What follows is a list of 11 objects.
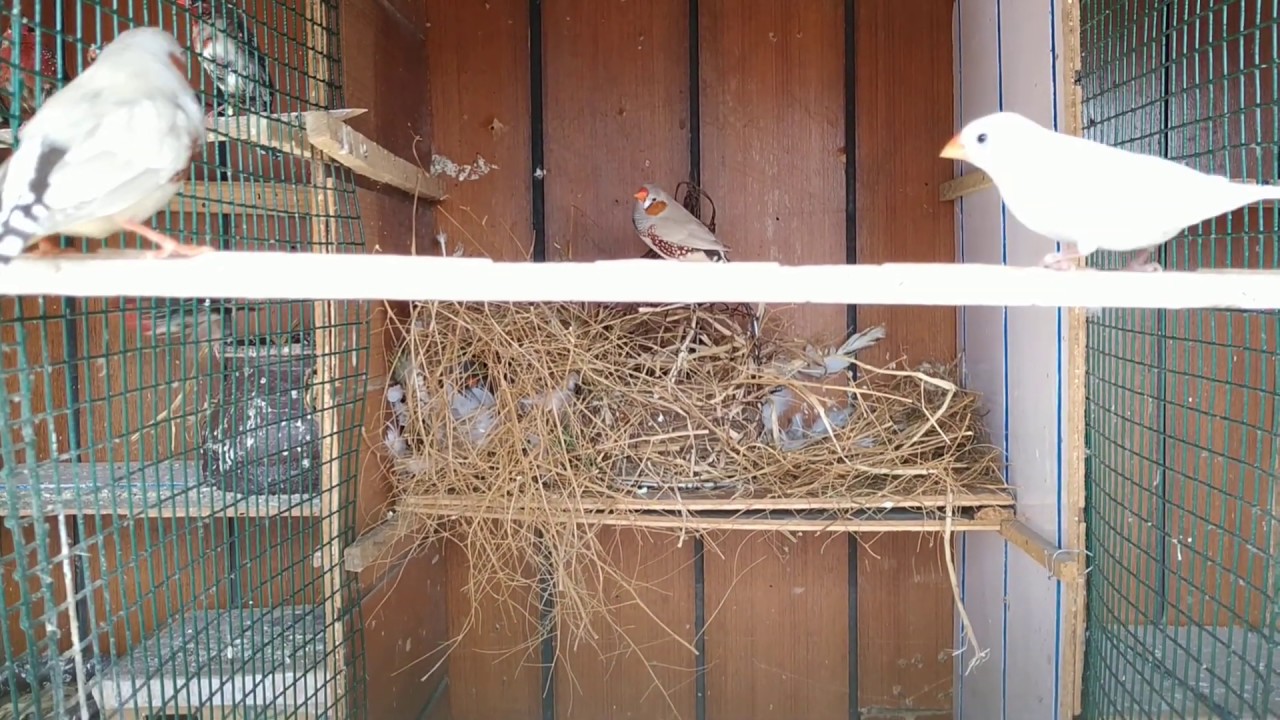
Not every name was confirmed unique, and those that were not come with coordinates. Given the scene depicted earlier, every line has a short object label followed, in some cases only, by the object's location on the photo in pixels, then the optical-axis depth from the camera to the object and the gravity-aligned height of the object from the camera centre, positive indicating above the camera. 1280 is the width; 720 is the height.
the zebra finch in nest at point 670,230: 0.56 +0.08
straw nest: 0.51 -0.07
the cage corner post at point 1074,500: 0.42 -0.09
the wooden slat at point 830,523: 0.49 -0.12
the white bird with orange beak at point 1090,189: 0.29 +0.05
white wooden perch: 0.25 +0.02
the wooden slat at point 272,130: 0.39 +0.11
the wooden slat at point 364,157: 0.40 +0.10
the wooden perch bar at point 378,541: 0.46 -0.12
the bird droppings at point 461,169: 0.62 +0.13
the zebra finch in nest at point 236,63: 0.39 +0.15
